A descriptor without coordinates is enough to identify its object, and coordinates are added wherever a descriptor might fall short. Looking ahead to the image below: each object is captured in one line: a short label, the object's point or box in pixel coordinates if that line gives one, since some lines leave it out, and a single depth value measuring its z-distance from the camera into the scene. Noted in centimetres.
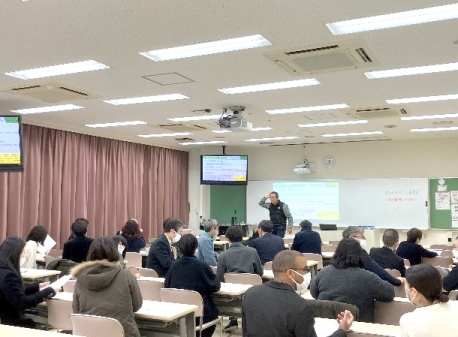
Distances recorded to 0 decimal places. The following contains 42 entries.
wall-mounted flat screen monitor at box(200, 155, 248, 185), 1088
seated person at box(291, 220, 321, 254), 760
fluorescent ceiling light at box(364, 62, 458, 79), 489
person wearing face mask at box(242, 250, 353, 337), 250
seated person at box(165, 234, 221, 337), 436
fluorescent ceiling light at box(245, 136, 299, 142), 1084
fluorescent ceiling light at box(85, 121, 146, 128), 864
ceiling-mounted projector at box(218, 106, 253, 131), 671
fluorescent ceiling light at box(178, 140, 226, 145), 1152
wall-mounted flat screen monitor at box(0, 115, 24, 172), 582
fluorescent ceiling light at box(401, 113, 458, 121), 785
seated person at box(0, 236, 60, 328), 382
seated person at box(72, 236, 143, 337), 344
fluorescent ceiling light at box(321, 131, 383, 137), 995
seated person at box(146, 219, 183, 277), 572
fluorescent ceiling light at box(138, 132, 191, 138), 994
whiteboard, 1095
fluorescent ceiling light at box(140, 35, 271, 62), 412
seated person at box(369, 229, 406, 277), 525
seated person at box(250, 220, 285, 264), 671
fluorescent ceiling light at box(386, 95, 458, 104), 642
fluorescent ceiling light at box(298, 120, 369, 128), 857
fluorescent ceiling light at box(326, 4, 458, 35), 347
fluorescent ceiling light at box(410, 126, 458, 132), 930
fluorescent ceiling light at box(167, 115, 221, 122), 789
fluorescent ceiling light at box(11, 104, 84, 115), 715
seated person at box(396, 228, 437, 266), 643
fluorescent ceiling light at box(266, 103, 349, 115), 700
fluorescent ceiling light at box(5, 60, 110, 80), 489
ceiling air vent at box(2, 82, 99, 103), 579
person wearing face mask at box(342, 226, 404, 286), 418
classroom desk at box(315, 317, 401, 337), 294
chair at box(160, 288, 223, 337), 418
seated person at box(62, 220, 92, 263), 638
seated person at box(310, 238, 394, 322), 358
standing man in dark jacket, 890
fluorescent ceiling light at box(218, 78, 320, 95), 557
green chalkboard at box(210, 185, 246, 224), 1277
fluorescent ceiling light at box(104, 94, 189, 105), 638
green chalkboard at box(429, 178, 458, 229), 1069
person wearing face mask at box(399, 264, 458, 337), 233
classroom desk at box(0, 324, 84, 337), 280
